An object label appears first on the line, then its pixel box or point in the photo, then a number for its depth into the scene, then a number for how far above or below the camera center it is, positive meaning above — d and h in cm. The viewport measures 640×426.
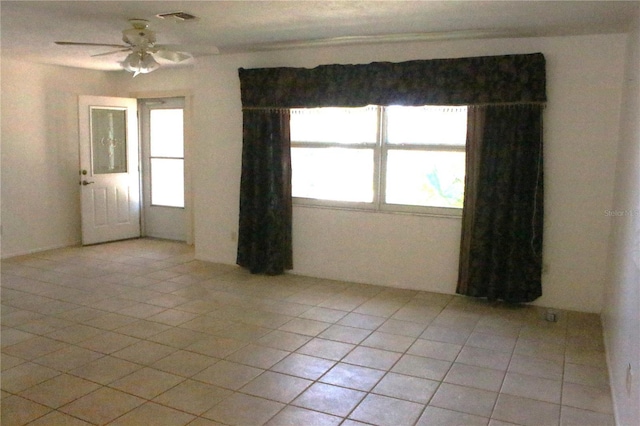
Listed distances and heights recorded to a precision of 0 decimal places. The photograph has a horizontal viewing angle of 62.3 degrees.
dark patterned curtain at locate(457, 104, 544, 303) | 438 -31
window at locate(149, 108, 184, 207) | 715 +2
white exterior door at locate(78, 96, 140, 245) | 675 -16
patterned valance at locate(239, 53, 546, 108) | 434 +71
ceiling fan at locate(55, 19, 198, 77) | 404 +83
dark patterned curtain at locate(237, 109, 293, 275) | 538 -32
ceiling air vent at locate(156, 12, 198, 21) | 390 +106
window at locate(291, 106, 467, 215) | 488 +5
